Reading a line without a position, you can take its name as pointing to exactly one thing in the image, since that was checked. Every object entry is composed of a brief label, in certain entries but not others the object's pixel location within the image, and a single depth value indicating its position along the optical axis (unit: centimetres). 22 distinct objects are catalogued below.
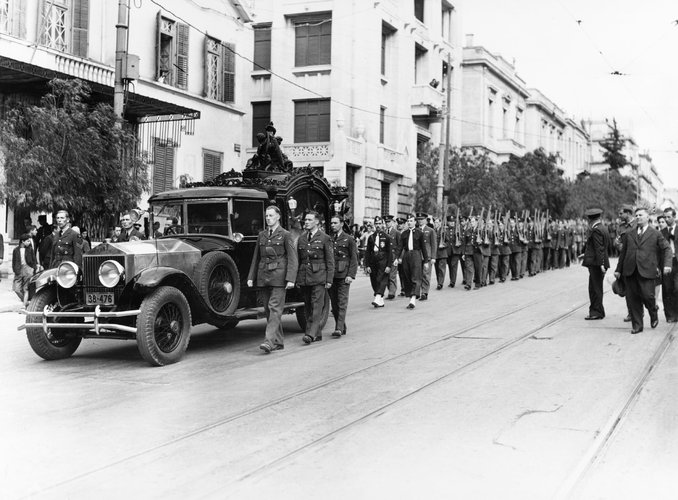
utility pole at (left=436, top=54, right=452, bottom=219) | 3146
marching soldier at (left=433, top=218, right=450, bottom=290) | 2048
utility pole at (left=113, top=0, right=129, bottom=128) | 1541
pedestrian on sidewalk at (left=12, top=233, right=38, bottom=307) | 1587
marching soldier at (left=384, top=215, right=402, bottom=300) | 1734
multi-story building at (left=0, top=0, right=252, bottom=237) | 1834
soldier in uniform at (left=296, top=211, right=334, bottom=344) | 1062
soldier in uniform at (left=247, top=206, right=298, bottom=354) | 976
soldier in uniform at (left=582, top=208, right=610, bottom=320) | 1287
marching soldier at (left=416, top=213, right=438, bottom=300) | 1727
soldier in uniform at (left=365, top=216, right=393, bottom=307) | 1591
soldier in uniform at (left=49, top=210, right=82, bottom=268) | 1134
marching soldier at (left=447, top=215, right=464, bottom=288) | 2088
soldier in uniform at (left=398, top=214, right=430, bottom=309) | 1673
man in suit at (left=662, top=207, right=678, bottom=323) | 1238
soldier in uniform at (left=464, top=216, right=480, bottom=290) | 2042
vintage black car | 875
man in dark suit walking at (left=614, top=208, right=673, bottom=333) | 1145
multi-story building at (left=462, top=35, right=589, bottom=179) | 4659
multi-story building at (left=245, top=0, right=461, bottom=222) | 3231
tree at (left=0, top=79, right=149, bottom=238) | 1490
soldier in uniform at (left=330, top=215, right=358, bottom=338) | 1139
